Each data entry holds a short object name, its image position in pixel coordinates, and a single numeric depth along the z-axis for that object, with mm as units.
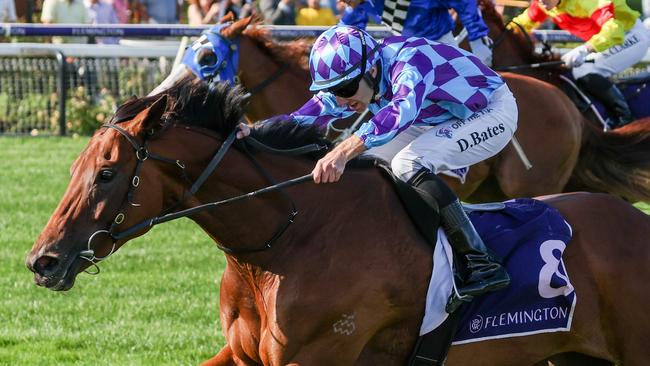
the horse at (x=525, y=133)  13555
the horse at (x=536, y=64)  17427
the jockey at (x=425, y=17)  16047
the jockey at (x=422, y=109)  8703
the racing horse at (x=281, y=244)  8242
